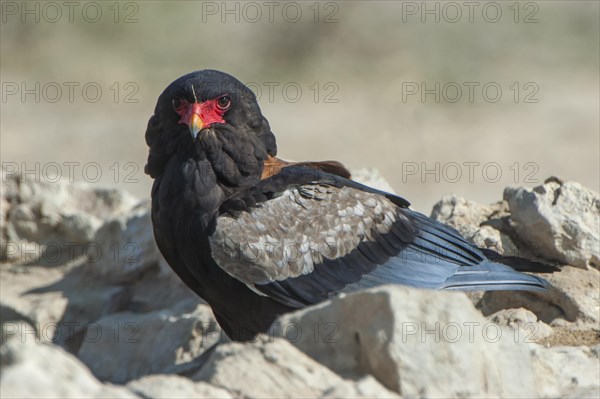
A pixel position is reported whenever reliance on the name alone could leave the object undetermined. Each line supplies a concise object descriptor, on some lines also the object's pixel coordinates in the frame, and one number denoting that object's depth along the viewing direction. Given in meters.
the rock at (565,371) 10.09
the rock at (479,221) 14.97
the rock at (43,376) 7.33
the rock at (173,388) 8.34
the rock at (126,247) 16.69
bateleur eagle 12.91
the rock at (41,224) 17.92
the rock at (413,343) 8.93
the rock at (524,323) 13.07
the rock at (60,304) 16.27
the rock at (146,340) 14.07
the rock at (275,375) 8.68
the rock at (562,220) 14.19
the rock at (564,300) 13.64
